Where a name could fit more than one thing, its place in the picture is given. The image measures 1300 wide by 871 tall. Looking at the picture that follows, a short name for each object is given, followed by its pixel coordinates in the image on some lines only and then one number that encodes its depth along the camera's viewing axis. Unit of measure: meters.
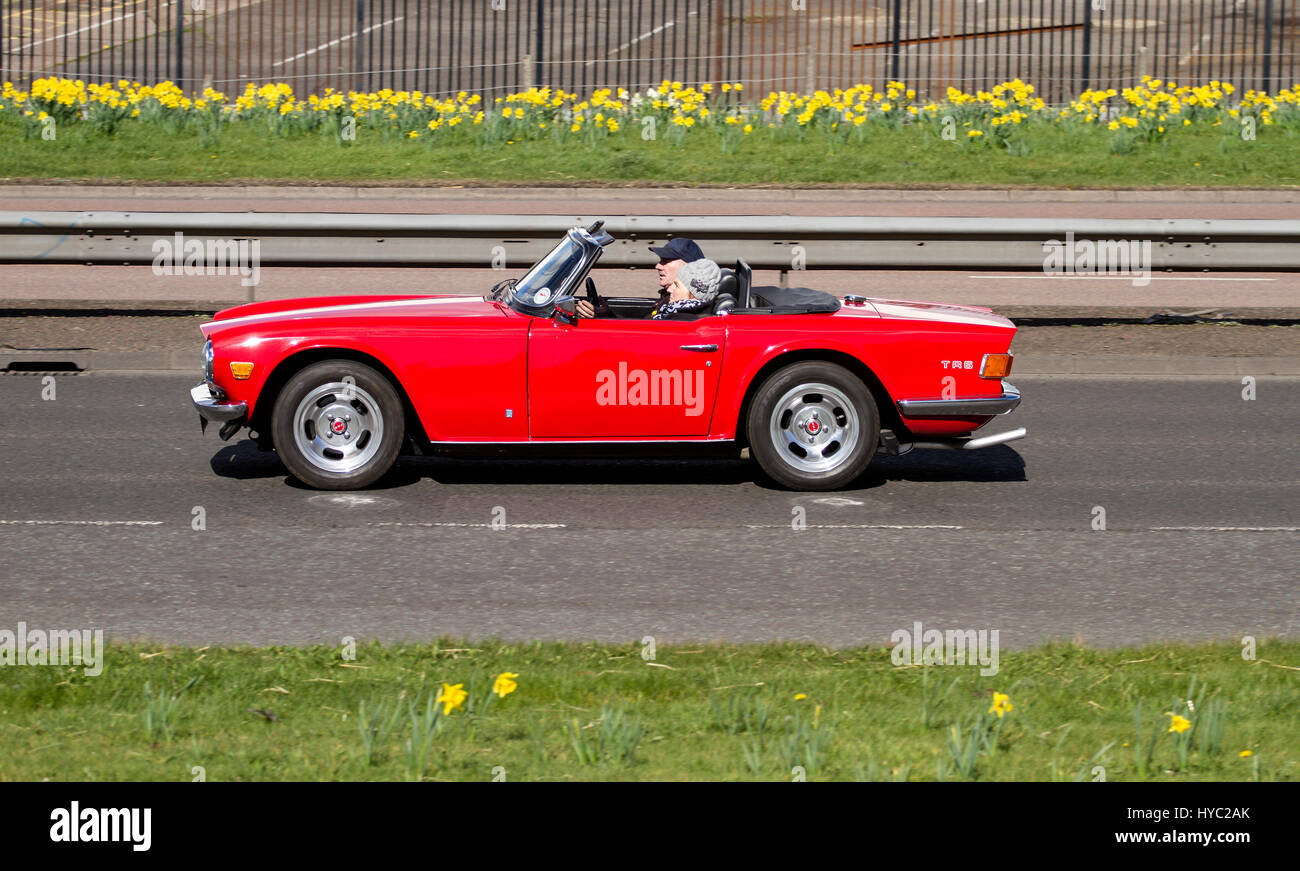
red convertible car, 16.52
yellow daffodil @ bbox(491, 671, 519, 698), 9.84
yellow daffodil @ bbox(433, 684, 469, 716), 9.39
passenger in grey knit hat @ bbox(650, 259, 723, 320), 17.02
